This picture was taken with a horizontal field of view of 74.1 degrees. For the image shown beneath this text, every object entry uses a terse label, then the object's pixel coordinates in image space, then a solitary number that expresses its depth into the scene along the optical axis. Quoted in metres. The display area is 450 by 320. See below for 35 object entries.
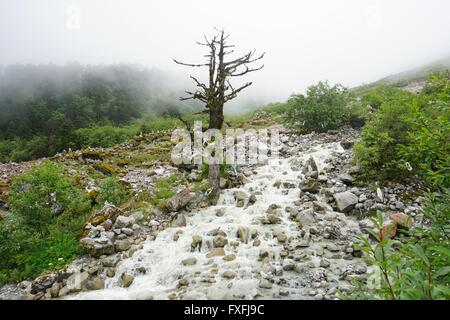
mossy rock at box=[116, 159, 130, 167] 15.96
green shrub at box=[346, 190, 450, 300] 2.16
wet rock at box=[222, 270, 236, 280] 6.97
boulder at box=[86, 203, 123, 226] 9.35
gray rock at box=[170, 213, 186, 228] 9.62
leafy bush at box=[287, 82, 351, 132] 17.73
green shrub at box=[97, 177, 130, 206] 10.98
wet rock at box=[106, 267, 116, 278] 7.63
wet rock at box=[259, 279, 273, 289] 6.53
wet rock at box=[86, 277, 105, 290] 7.32
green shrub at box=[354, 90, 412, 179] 10.17
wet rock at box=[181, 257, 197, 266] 7.74
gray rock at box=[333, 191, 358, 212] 9.39
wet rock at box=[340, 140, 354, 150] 13.95
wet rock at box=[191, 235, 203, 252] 8.41
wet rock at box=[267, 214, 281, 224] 9.21
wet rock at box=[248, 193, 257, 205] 10.57
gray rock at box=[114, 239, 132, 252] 8.61
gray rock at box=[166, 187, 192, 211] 10.45
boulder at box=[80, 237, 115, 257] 8.36
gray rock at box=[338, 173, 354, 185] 10.68
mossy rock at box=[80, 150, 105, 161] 17.03
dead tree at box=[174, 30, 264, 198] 11.92
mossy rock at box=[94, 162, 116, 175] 14.54
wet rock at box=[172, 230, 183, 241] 8.92
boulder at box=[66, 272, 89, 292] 7.27
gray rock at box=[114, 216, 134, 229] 9.38
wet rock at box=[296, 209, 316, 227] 8.88
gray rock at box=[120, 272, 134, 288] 7.31
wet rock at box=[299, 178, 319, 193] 10.70
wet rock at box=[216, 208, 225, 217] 10.07
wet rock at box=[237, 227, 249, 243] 8.53
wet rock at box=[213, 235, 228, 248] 8.32
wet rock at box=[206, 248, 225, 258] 7.94
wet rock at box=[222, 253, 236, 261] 7.70
